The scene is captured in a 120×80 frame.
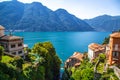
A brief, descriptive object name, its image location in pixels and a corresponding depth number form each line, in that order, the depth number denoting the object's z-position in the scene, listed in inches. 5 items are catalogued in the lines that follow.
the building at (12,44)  792.7
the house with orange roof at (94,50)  1177.6
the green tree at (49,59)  861.9
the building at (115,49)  767.9
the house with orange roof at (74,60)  1336.9
